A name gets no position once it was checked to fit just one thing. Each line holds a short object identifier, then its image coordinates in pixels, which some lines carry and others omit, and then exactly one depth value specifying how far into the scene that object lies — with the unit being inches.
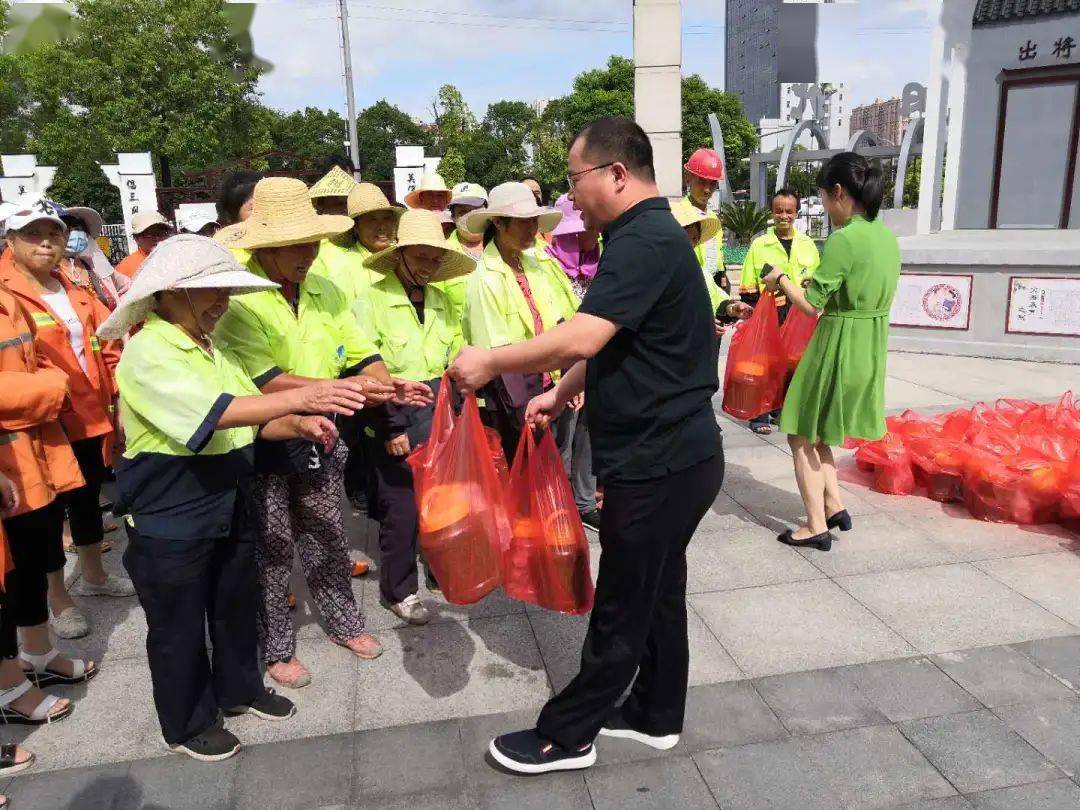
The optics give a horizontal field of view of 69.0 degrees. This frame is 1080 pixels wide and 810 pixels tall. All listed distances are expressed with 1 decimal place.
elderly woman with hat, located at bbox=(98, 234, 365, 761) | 85.6
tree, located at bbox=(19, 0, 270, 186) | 1080.2
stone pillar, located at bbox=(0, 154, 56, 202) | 505.4
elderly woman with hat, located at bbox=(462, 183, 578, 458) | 133.8
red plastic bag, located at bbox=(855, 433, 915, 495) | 182.4
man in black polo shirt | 81.8
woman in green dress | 141.2
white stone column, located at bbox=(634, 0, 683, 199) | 302.2
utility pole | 1017.4
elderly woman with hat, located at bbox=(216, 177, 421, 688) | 106.6
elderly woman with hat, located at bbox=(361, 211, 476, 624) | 125.2
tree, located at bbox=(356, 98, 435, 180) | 2515.7
